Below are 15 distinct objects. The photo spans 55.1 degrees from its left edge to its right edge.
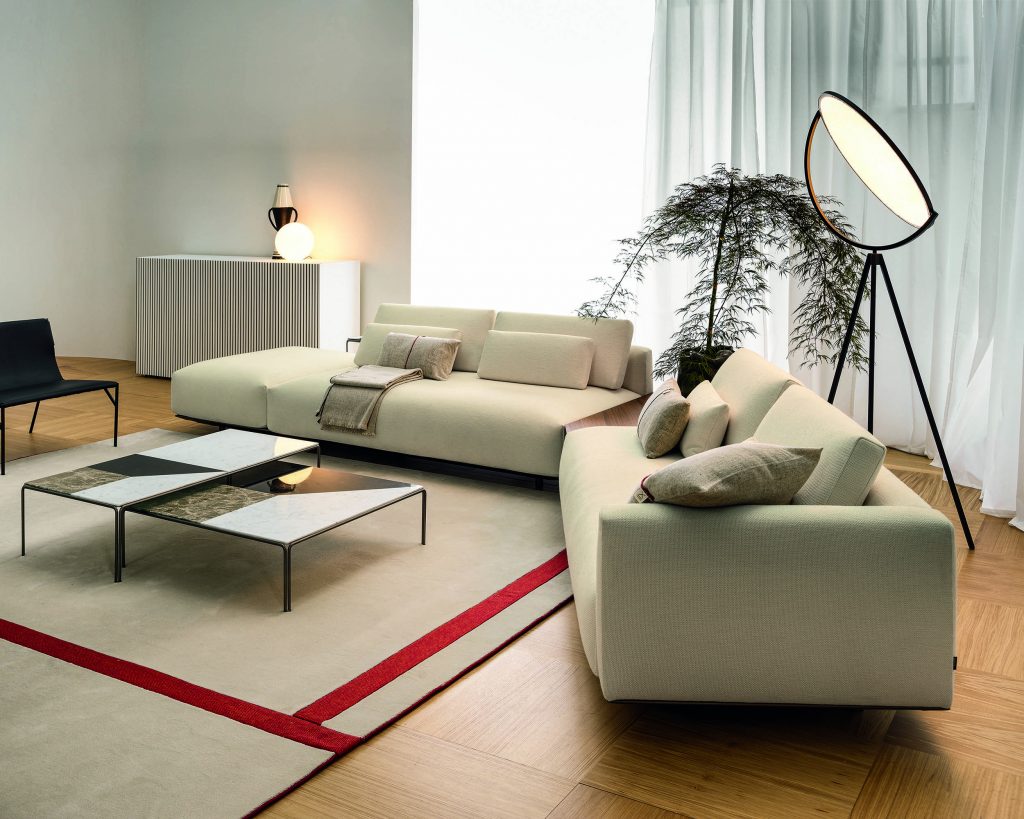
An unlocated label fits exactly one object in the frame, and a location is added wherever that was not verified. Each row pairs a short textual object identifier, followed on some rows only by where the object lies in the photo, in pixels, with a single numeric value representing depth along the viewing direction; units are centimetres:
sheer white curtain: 453
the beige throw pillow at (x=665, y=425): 362
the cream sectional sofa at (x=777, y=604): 225
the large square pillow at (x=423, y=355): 520
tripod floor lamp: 384
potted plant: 477
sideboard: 688
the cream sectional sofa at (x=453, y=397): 453
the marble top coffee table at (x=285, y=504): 314
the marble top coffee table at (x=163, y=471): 339
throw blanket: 485
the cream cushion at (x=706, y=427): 351
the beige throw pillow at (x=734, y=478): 229
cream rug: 219
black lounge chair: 505
